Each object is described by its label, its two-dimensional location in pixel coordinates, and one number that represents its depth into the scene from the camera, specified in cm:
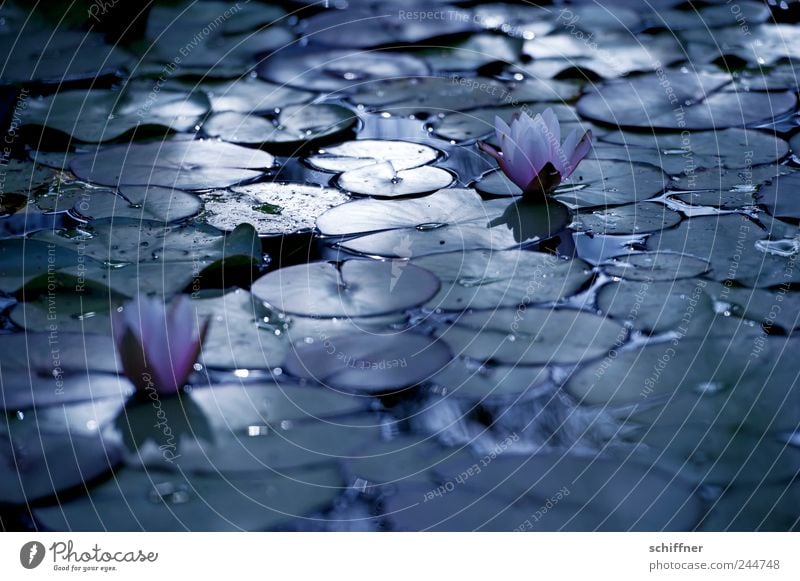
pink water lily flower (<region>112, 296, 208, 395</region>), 349
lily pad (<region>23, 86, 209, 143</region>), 399
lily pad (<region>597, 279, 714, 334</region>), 360
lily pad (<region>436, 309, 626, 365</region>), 355
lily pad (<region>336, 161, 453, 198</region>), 383
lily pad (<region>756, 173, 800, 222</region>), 380
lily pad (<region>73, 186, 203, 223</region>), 377
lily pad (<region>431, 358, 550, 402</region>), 352
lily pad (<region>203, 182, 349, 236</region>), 375
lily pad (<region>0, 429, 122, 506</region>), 342
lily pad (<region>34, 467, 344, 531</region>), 340
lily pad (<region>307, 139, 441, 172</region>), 390
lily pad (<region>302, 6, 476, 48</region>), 433
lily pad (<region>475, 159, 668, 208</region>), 383
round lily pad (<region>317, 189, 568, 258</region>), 372
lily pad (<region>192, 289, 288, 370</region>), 353
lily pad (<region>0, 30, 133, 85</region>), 418
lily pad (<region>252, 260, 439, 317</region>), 360
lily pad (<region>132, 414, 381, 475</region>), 344
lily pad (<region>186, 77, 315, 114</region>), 407
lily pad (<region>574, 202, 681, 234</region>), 376
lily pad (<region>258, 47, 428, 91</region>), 417
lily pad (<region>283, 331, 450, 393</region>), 352
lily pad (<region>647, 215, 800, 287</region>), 367
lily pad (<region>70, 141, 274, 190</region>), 385
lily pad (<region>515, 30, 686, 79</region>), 423
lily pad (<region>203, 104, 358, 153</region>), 397
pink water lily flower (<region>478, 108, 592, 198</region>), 381
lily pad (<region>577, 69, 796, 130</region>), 404
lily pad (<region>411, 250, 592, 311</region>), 362
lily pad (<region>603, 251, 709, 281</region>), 366
